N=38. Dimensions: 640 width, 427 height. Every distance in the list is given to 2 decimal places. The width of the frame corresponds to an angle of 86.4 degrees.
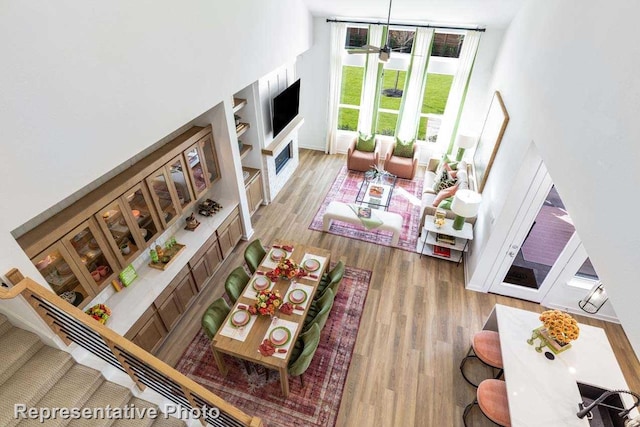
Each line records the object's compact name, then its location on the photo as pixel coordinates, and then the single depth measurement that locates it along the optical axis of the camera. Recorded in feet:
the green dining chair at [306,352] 11.70
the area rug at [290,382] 12.33
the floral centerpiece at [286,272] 14.35
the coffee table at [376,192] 21.43
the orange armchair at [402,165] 25.29
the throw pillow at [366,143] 26.09
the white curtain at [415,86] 22.90
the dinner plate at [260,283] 14.05
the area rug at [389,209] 20.49
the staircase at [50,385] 7.93
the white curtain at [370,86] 23.59
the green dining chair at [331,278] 14.48
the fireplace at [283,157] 23.34
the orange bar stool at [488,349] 12.50
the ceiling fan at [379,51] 15.64
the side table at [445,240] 18.05
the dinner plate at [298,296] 13.48
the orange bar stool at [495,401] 10.78
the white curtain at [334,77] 24.02
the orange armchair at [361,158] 25.88
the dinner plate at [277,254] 15.53
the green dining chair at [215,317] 12.52
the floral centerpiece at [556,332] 11.00
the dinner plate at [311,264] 15.01
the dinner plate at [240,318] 12.57
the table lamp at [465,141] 22.65
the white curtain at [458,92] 22.09
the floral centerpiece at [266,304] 12.73
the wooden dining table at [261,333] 11.77
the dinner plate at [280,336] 12.06
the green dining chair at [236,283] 13.94
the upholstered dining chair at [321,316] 12.77
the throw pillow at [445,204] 18.97
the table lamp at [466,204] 16.44
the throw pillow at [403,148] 25.63
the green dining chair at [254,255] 15.51
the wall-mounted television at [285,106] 20.44
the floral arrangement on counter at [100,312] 11.19
